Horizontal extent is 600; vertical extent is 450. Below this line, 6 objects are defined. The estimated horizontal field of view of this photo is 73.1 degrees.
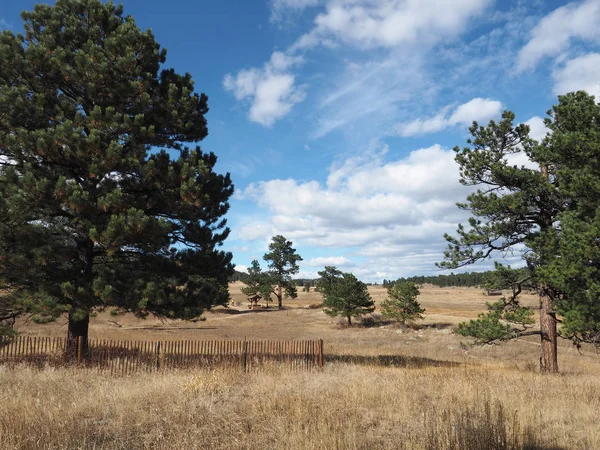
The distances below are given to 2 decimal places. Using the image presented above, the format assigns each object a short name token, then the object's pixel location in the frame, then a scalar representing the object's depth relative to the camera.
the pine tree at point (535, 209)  10.48
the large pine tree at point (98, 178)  11.70
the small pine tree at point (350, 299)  44.31
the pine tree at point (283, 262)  73.75
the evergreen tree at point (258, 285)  68.25
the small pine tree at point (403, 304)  41.00
